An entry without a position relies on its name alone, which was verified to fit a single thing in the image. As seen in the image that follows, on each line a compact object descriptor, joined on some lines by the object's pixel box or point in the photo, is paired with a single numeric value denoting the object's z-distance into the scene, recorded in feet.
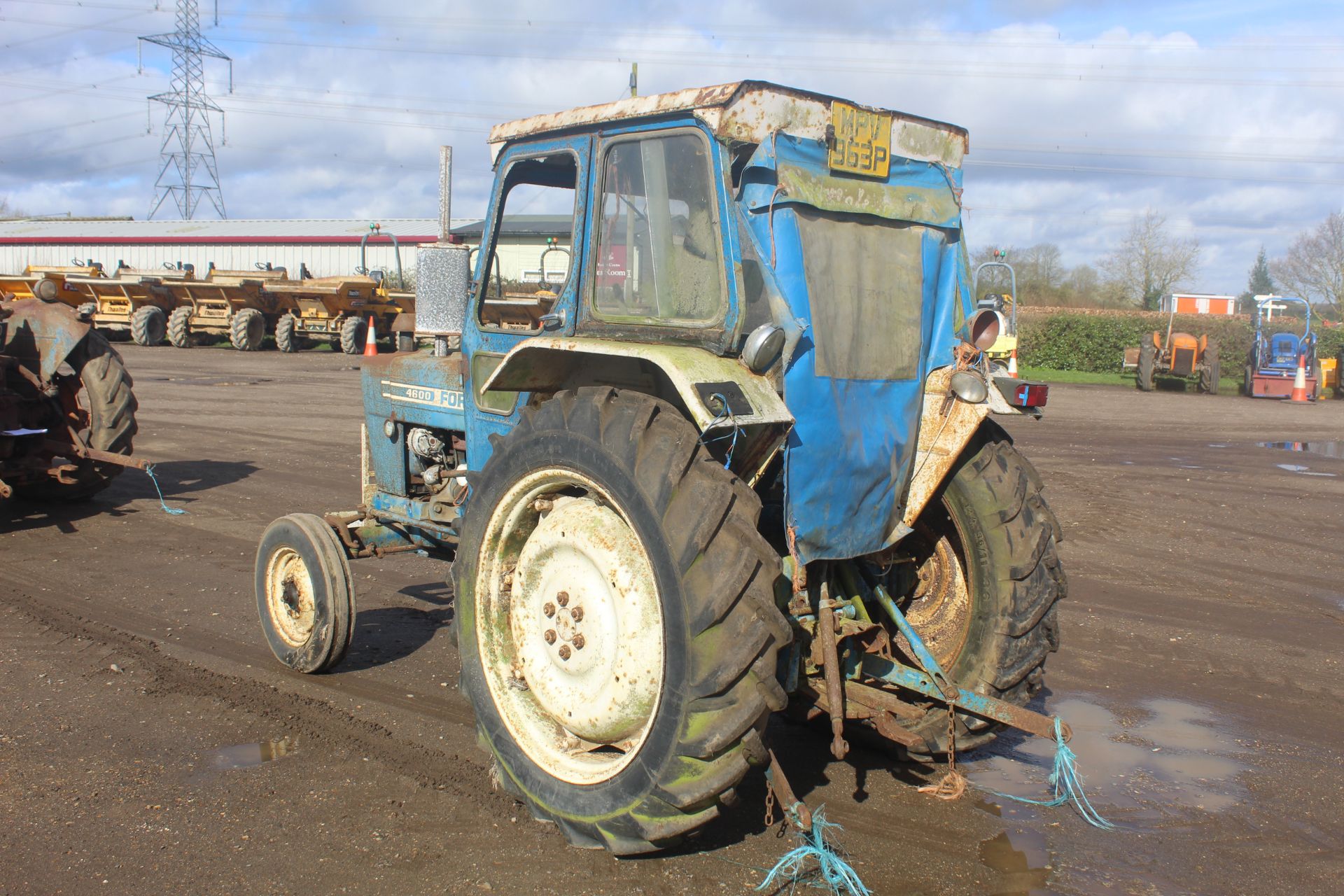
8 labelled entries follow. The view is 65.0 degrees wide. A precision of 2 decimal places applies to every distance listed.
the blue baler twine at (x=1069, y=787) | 11.95
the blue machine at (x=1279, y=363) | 74.49
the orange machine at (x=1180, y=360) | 77.56
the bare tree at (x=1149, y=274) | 149.69
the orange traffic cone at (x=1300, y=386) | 72.38
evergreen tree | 296.71
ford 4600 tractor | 9.94
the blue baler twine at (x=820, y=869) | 10.59
